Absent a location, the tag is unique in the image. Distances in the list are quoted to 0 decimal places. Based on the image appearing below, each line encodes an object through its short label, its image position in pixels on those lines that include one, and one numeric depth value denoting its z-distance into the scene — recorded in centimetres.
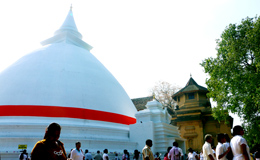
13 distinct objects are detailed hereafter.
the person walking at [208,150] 586
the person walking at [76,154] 592
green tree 1395
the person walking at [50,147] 277
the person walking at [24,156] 1066
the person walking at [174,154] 785
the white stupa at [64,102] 1487
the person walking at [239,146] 403
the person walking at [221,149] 508
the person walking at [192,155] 933
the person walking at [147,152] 603
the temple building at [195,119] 2667
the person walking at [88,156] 1026
